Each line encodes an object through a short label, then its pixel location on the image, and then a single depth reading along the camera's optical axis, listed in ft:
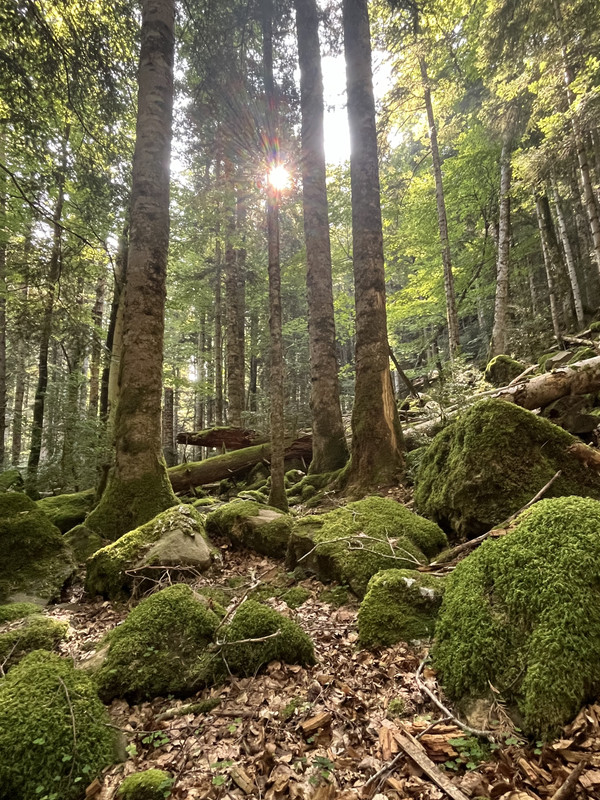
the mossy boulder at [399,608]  9.34
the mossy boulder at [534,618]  6.00
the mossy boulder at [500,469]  12.21
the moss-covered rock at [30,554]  14.62
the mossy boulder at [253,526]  16.93
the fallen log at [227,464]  33.65
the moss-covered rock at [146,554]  13.70
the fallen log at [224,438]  37.32
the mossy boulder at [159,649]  8.64
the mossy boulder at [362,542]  12.33
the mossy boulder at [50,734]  6.19
